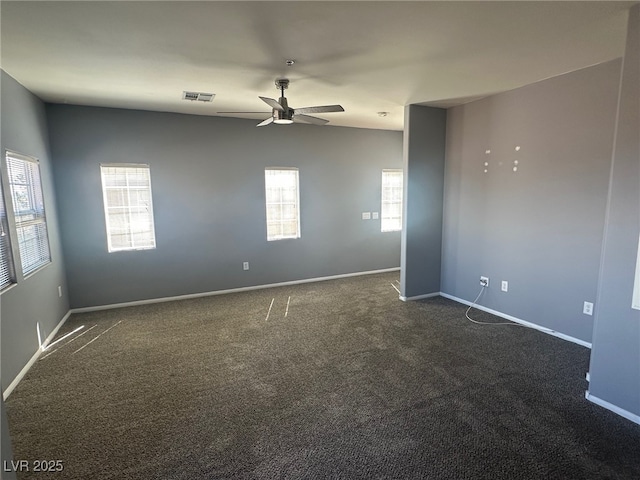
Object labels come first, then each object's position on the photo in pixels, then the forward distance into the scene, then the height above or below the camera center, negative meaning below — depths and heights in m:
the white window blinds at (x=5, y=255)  2.70 -0.42
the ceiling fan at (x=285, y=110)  3.05 +0.90
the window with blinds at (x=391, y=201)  6.16 -0.01
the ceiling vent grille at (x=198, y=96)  3.65 +1.25
